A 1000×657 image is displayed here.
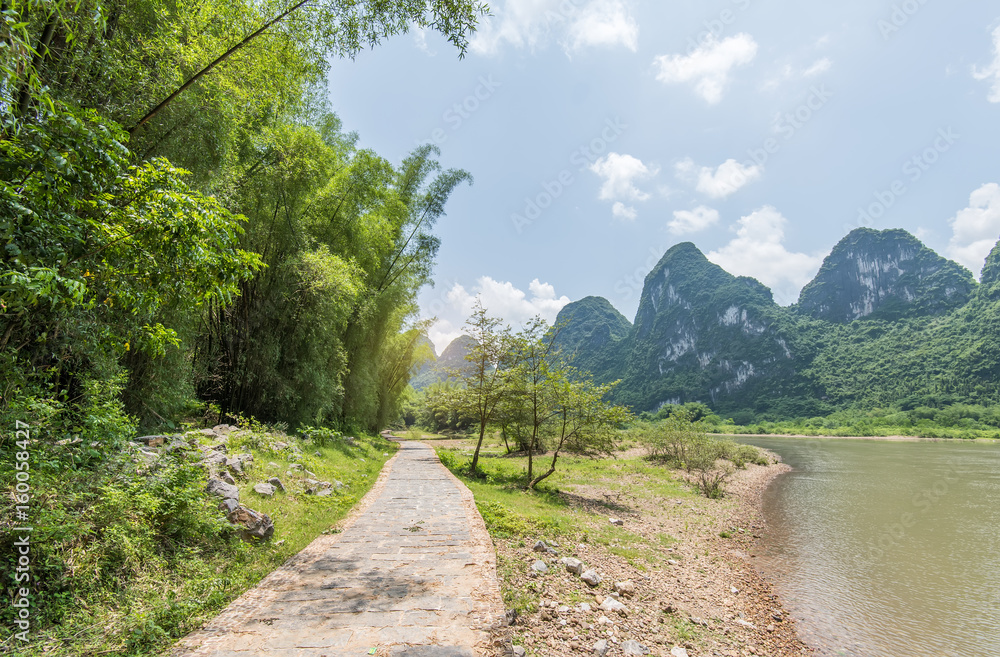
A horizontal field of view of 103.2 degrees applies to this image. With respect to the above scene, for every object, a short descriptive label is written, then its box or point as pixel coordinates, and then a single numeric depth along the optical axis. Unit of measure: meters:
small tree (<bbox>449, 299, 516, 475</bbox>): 13.33
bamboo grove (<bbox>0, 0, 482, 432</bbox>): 2.66
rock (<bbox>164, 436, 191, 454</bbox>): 5.33
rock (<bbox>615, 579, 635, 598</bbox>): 5.17
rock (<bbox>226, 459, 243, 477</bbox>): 6.11
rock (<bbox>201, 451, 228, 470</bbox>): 5.64
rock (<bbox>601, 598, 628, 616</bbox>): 4.53
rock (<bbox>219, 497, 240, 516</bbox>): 4.65
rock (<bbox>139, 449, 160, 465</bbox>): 4.52
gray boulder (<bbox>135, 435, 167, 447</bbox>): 5.59
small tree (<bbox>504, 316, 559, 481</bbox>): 12.09
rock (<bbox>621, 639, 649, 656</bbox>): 3.77
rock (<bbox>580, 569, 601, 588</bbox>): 5.12
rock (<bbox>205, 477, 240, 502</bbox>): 4.85
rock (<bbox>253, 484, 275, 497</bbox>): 6.02
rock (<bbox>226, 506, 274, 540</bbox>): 4.66
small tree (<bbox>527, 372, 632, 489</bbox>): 11.88
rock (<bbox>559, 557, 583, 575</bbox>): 5.30
